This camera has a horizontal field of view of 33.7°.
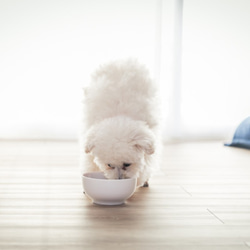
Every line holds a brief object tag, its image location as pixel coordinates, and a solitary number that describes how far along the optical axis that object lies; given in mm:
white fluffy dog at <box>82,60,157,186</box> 2211
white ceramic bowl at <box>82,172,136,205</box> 2104
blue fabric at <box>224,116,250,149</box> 5052
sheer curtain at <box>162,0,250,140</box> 5793
